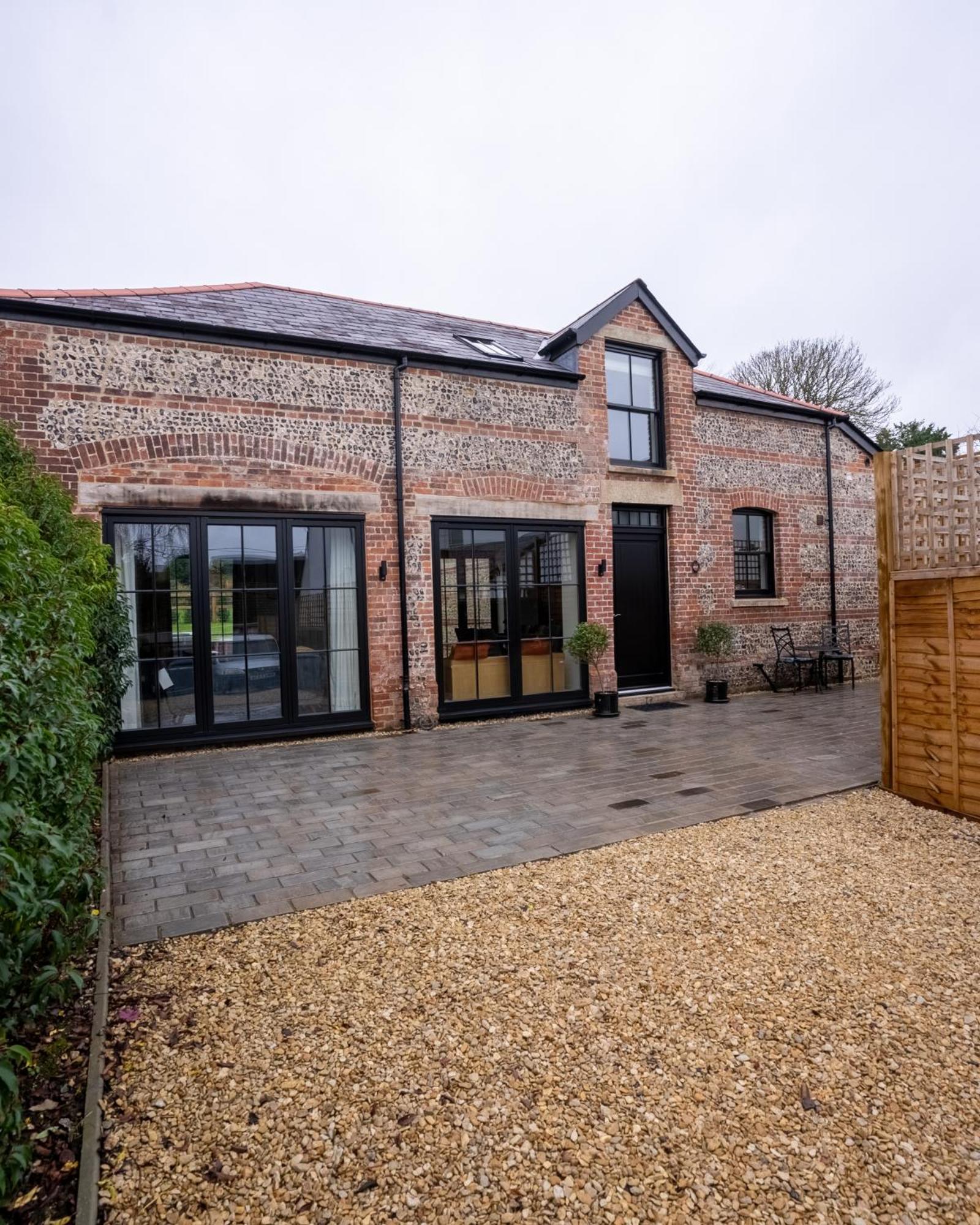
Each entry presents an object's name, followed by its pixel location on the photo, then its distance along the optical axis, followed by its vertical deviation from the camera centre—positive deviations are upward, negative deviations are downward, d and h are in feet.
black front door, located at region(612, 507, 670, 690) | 32.45 +0.41
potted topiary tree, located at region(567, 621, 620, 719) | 28.73 -1.87
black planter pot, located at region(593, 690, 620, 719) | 29.32 -4.57
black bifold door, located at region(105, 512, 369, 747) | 22.80 -0.24
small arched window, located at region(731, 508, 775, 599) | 36.81 +2.91
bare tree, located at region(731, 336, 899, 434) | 69.77 +24.36
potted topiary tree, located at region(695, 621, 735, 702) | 32.63 -2.08
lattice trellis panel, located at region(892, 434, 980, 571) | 14.55 +2.18
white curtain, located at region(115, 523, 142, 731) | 22.39 +1.06
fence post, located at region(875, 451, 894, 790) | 16.14 +0.37
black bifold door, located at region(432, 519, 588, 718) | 27.89 -0.14
